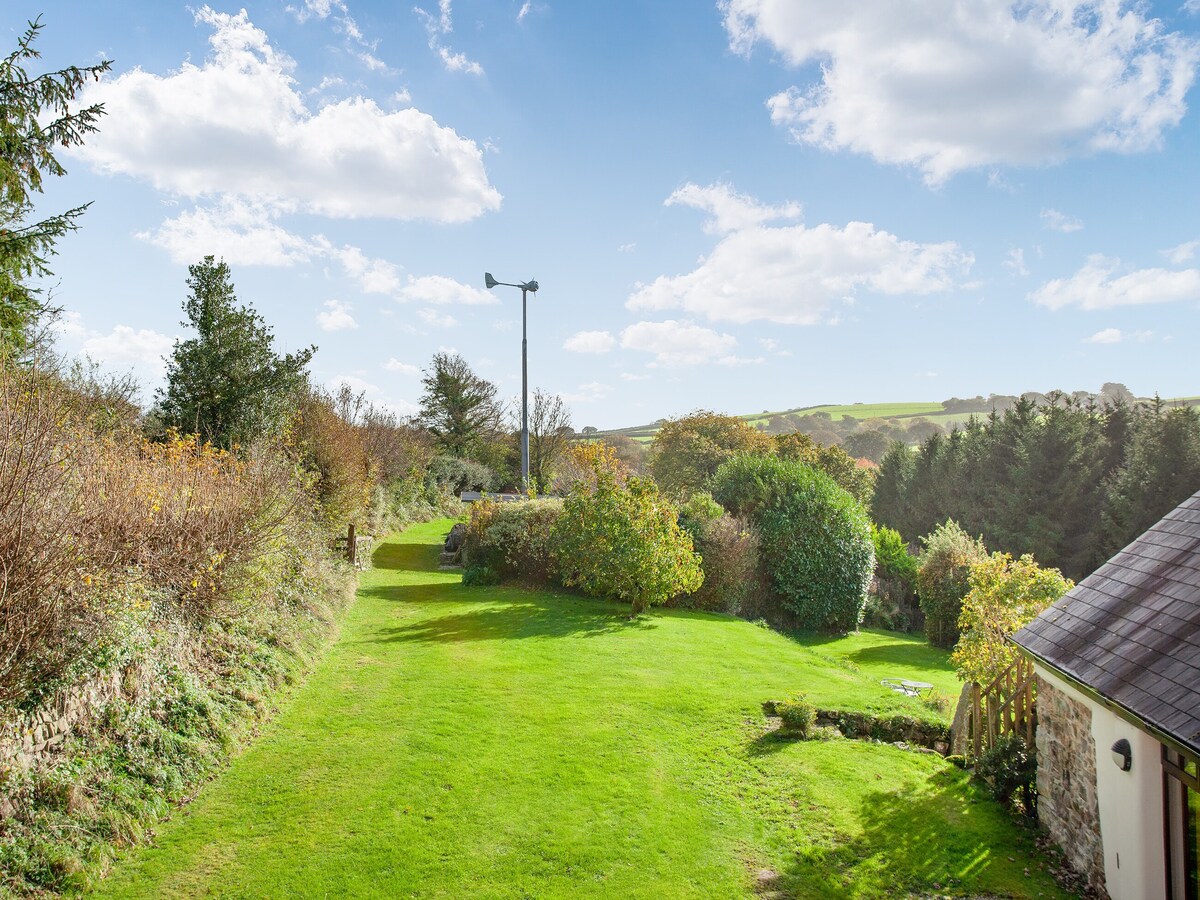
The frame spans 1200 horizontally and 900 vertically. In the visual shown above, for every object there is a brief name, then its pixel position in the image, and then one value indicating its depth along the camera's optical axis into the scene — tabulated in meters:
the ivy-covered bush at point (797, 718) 9.69
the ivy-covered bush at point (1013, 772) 8.38
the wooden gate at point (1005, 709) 8.95
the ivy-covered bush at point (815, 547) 19.69
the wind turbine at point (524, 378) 22.22
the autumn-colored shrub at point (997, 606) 11.29
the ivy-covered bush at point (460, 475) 38.26
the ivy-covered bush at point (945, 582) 21.30
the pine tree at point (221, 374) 16.78
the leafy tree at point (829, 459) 39.78
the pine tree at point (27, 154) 9.81
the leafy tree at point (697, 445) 37.16
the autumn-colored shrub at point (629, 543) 16.05
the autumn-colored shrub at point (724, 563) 18.98
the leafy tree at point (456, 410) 43.22
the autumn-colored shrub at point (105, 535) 5.88
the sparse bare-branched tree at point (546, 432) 41.69
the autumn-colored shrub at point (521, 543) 19.39
